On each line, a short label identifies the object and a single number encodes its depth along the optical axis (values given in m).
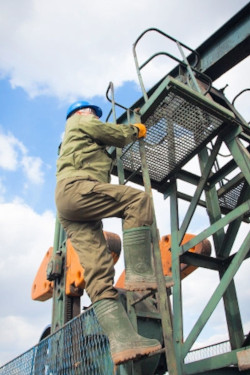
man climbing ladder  3.03
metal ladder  2.90
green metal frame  4.12
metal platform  4.47
